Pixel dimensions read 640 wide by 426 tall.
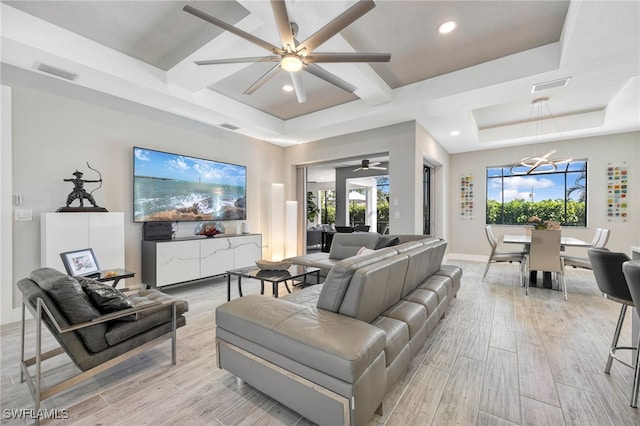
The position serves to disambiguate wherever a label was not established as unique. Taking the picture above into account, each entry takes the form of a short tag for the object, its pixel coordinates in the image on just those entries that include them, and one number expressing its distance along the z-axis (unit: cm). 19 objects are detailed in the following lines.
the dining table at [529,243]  423
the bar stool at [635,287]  155
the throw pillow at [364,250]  376
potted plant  1007
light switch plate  309
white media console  393
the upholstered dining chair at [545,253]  401
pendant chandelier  486
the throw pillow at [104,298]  183
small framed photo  282
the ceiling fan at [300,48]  187
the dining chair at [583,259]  405
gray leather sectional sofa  133
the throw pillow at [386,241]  377
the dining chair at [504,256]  468
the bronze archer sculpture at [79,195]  329
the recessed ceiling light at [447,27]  275
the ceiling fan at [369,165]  693
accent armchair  161
